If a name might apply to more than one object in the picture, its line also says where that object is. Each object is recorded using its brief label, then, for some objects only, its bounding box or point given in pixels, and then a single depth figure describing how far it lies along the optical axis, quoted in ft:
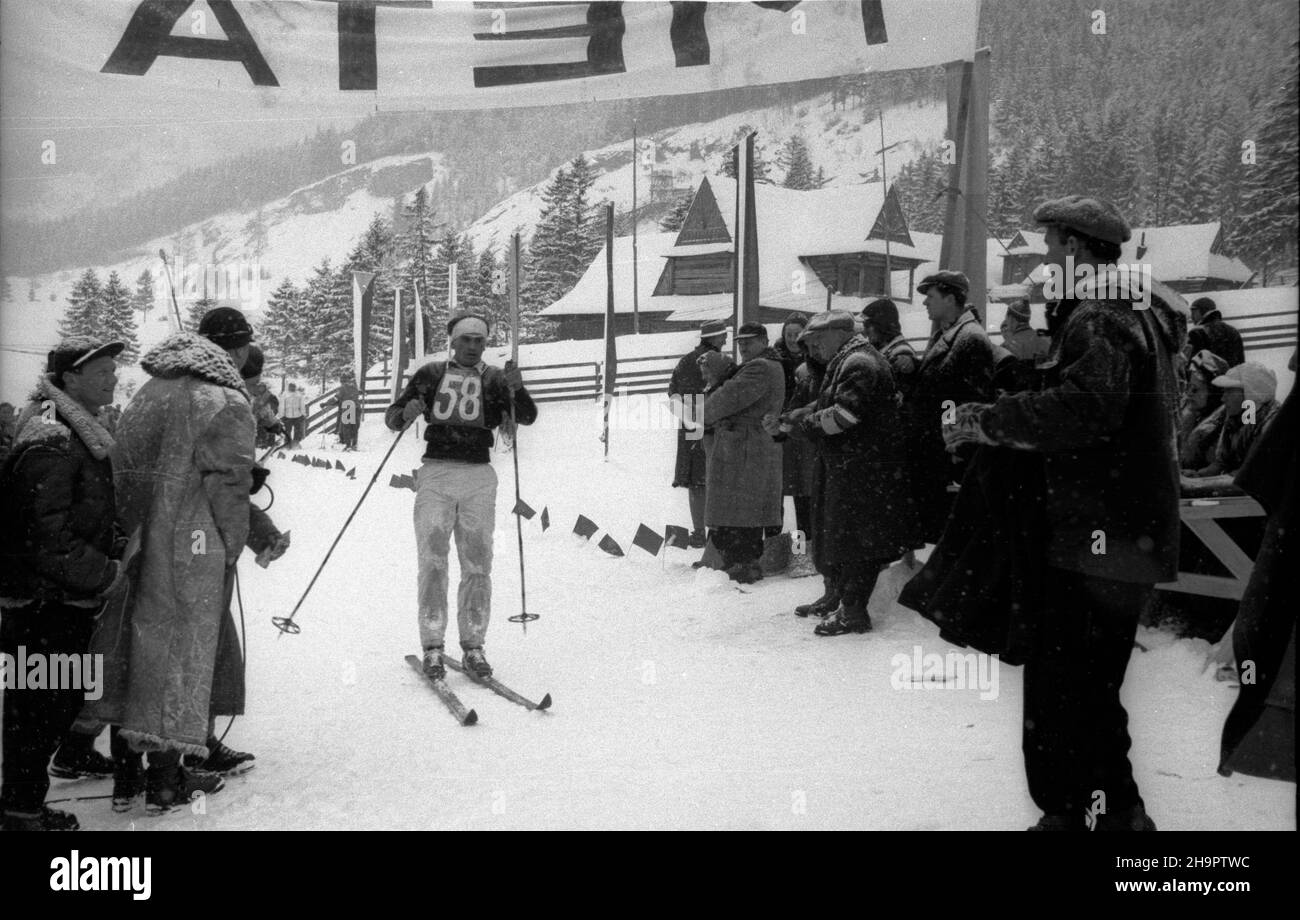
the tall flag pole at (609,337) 39.56
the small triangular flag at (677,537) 25.52
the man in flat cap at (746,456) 20.80
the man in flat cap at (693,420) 22.95
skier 15.39
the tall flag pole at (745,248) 23.15
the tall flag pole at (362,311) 37.40
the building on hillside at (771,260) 52.80
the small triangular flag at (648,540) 24.33
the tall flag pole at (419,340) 39.22
